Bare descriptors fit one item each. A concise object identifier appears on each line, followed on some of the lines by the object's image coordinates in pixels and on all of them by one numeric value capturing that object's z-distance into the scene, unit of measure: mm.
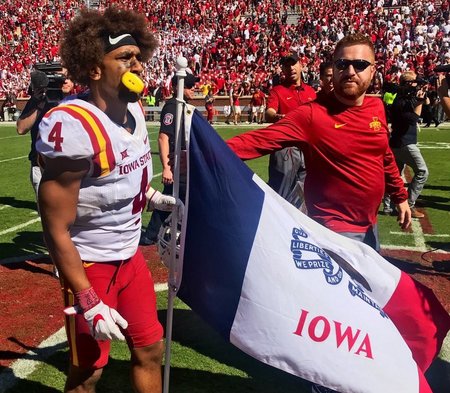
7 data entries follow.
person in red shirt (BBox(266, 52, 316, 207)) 6285
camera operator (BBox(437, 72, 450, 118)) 4295
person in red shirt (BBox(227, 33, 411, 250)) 3361
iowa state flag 2691
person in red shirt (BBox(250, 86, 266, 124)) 27219
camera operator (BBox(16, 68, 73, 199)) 5754
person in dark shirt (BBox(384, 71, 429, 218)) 8531
